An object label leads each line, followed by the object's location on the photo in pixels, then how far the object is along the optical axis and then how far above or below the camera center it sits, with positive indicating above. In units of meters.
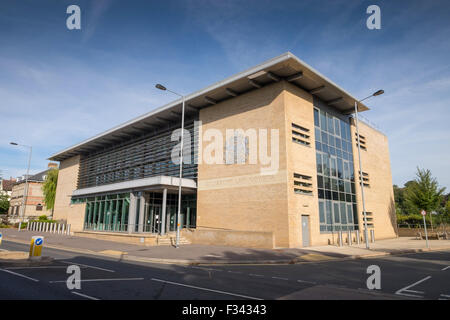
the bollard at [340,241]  21.29 -1.83
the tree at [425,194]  32.31 +2.83
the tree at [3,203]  62.60 +2.07
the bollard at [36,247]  12.29 -1.49
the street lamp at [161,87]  18.80 +8.56
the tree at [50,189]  49.13 +4.25
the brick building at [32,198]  66.44 +3.73
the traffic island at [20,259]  11.24 -2.00
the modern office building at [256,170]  20.42 +4.08
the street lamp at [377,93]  19.68 +8.76
